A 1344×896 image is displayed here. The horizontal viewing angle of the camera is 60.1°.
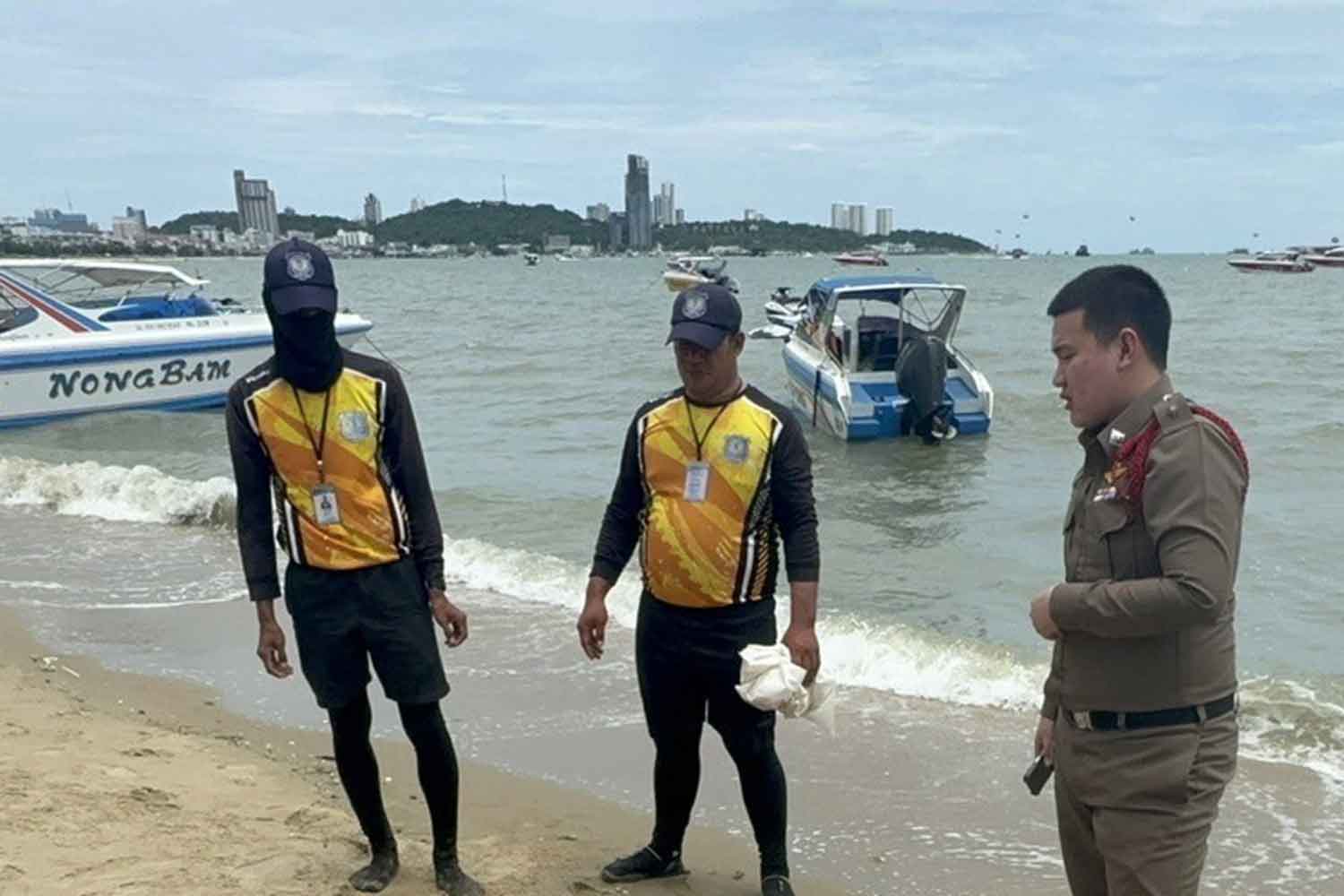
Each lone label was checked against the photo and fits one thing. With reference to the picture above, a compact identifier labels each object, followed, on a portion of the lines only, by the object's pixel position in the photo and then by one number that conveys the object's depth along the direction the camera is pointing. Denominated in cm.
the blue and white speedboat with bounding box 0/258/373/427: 1686
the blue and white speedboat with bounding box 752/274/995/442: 1545
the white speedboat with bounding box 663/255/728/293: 3175
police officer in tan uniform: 224
